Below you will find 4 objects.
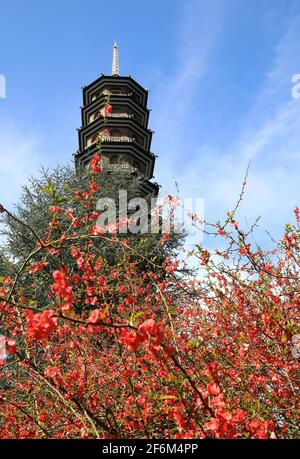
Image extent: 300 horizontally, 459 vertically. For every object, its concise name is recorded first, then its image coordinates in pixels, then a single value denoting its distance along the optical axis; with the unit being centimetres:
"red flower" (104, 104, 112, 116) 476
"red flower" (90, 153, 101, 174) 471
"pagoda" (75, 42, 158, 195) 2147
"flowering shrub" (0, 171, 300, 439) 211
